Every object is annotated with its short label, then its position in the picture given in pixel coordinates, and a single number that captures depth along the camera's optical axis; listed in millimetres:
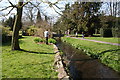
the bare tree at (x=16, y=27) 9266
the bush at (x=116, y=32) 22272
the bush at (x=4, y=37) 14784
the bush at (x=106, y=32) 27359
